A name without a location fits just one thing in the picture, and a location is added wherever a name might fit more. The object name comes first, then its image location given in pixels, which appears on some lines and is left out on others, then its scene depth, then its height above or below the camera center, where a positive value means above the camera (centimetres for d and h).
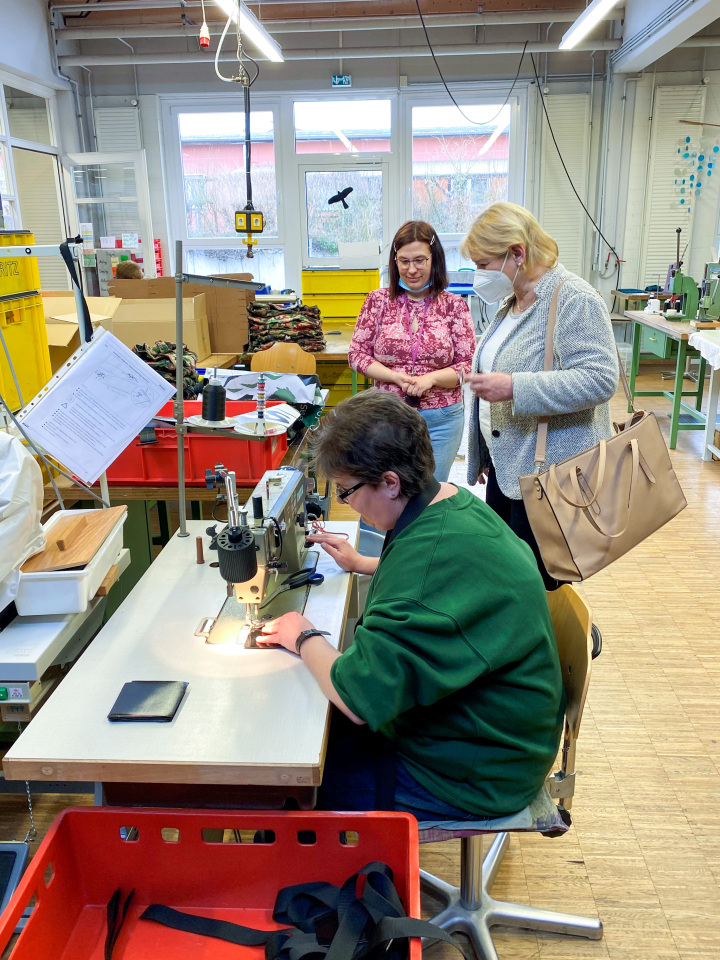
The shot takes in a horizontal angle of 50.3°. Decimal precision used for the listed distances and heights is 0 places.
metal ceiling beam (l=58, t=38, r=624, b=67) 697 +163
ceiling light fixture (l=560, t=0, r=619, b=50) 466 +135
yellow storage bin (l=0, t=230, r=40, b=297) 241 -9
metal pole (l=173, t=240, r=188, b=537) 169 -34
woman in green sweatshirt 117 -62
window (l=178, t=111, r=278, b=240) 786 +70
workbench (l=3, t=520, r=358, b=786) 116 -75
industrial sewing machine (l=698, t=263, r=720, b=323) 498 -42
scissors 173 -75
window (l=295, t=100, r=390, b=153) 776 +108
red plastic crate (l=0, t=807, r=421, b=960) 114 -93
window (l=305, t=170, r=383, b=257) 781 +29
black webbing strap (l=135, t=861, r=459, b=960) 102 -94
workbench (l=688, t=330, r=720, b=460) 429 -70
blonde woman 194 -30
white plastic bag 142 -48
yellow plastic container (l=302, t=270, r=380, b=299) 529 -29
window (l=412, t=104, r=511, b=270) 773 +72
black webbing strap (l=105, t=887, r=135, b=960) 113 -99
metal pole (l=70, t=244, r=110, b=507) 184 -12
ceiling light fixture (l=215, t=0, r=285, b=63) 468 +131
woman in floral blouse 281 -36
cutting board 153 -61
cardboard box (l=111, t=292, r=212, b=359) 411 -42
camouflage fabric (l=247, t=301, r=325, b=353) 452 -50
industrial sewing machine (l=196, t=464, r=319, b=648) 142 -60
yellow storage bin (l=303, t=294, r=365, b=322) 542 -46
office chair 133 -102
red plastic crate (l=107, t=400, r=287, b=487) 243 -67
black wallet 126 -74
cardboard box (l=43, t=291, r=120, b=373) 304 -32
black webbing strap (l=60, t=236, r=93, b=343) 179 -8
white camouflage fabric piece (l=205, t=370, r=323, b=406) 298 -58
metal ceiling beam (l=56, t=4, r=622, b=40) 657 +177
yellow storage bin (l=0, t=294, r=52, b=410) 244 -33
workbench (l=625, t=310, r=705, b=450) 495 -79
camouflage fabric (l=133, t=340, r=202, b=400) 280 -45
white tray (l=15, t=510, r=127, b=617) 148 -65
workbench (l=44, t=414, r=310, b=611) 246 -83
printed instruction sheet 171 -36
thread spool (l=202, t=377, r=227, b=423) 171 -34
